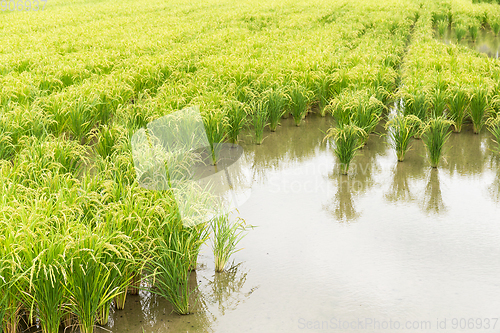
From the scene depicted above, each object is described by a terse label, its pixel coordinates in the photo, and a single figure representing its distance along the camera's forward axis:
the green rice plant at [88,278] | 2.63
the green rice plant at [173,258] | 2.96
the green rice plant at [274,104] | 6.49
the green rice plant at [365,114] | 5.82
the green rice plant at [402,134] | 5.32
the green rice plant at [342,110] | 5.99
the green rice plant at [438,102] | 6.14
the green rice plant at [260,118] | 6.11
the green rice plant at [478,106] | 6.00
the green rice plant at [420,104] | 6.00
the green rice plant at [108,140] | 5.12
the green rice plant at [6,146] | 4.68
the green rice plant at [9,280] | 2.49
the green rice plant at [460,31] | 14.46
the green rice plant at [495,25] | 15.48
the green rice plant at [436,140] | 5.12
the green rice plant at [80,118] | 5.64
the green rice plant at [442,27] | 15.62
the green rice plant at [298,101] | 6.71
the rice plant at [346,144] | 5.09
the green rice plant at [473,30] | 14.83
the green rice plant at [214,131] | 5.42
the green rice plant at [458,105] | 6.12
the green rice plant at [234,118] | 5.98
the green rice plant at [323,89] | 7.22
